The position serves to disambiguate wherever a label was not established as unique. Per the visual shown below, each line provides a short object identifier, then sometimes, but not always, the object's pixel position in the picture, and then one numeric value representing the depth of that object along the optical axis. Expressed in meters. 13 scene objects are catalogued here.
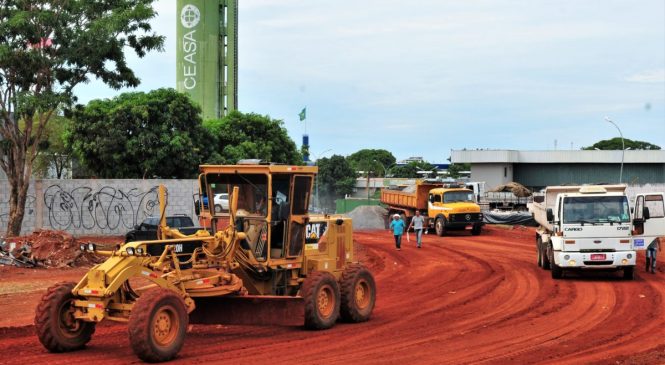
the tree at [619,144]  125.57
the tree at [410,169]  126.94
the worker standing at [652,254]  24.11
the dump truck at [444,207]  43.06
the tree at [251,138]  57.33
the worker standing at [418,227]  35.44
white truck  21.73
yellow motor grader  11.13
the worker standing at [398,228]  34.25
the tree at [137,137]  46.78
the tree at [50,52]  27.09
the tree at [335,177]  103.12
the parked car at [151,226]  30.55
